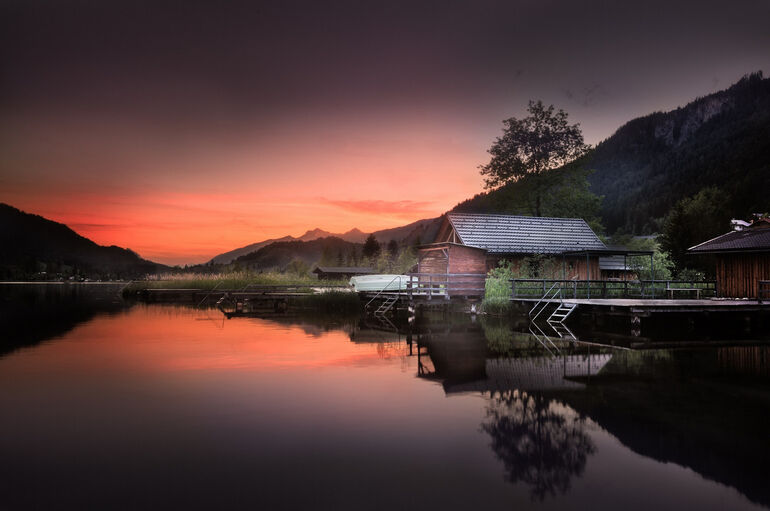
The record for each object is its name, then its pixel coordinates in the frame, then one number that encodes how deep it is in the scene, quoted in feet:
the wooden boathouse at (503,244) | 125.90
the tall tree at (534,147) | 181.68
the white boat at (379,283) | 125.08
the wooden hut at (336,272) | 289.33
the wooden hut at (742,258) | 89.10
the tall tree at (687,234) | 160.65
